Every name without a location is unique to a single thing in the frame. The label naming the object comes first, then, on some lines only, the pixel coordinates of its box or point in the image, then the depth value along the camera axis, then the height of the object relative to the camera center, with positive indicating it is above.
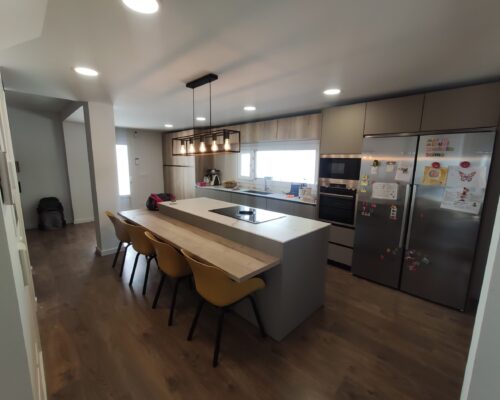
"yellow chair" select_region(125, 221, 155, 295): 2.61 -0.90
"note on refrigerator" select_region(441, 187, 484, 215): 2.29 -0.32
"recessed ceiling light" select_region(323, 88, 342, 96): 2.63 +0.82
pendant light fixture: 2.26 +0.28
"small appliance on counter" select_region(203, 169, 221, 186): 5.76 -0.34
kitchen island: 2.01 -0.88
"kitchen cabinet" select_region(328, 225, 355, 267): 3.26 -1.11
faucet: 4.90 -0.40
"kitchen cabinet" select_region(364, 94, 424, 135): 2.56 +0.57
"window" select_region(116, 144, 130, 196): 6.35 -0.23
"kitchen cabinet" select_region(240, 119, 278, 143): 4.21 +0.60
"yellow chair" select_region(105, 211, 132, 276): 2.98 -0.88
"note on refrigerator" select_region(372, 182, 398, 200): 2.77 -0.30
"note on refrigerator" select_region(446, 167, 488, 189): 2.25 -0.10
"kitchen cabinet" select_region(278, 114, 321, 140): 3.64 +0.59
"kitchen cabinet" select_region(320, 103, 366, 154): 3.01 +0.47
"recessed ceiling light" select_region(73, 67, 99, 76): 2.08 +0.79
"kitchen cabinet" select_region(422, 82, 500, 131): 2.16 +0.56
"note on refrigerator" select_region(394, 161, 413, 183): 2.64 -0.06
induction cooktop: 2.64 -0.61
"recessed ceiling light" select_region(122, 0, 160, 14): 1.15 +0.77
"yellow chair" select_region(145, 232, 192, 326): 2.18 -0.93
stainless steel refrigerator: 2.33 -0.49
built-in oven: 3.20 -0.54
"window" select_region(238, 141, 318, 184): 4.23 +0.05
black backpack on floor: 4.92 -1.11
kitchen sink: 4.67 -0.57
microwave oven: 3.12 -0.02
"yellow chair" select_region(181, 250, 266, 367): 1.73 -0.95
